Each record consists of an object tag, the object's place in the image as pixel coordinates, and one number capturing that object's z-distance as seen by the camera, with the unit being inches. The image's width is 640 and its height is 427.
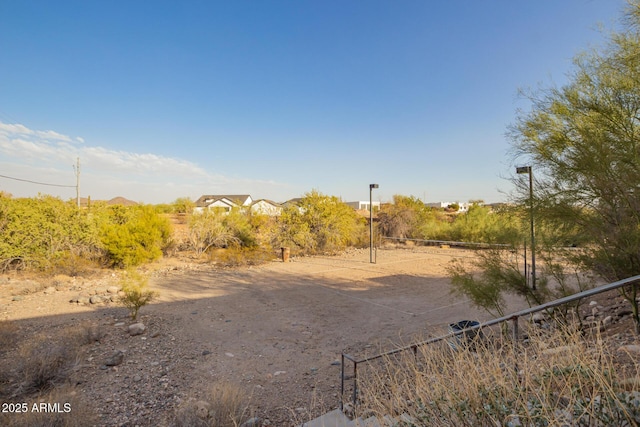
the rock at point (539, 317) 231.5
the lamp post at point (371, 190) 521.6
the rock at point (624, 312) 215.3
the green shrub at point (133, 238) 445.1
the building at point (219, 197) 1971.8
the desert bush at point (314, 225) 630.5
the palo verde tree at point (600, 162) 175.3
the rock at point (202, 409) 117.6
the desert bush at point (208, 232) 569.3
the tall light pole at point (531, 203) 206.1
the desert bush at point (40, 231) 393.4
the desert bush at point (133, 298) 245.1
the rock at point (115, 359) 174.2
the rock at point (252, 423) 122.4
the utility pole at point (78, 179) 794.2
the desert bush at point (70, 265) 401.7
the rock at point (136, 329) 217.5
